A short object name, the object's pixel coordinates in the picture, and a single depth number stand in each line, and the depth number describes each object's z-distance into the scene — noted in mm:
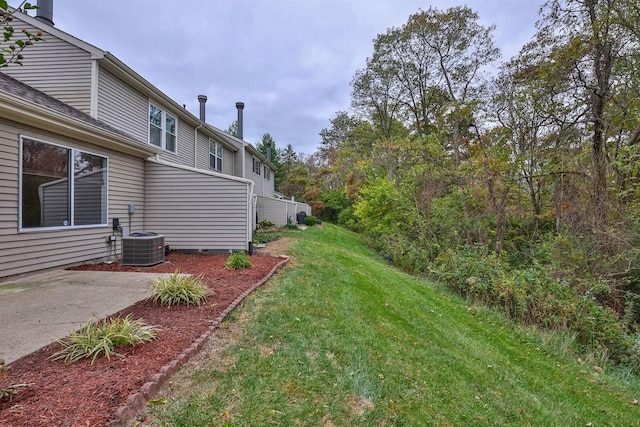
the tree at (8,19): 1840
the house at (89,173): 4773
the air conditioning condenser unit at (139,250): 6133
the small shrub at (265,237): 10341
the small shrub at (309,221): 19766
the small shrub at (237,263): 5852
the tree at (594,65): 7484
